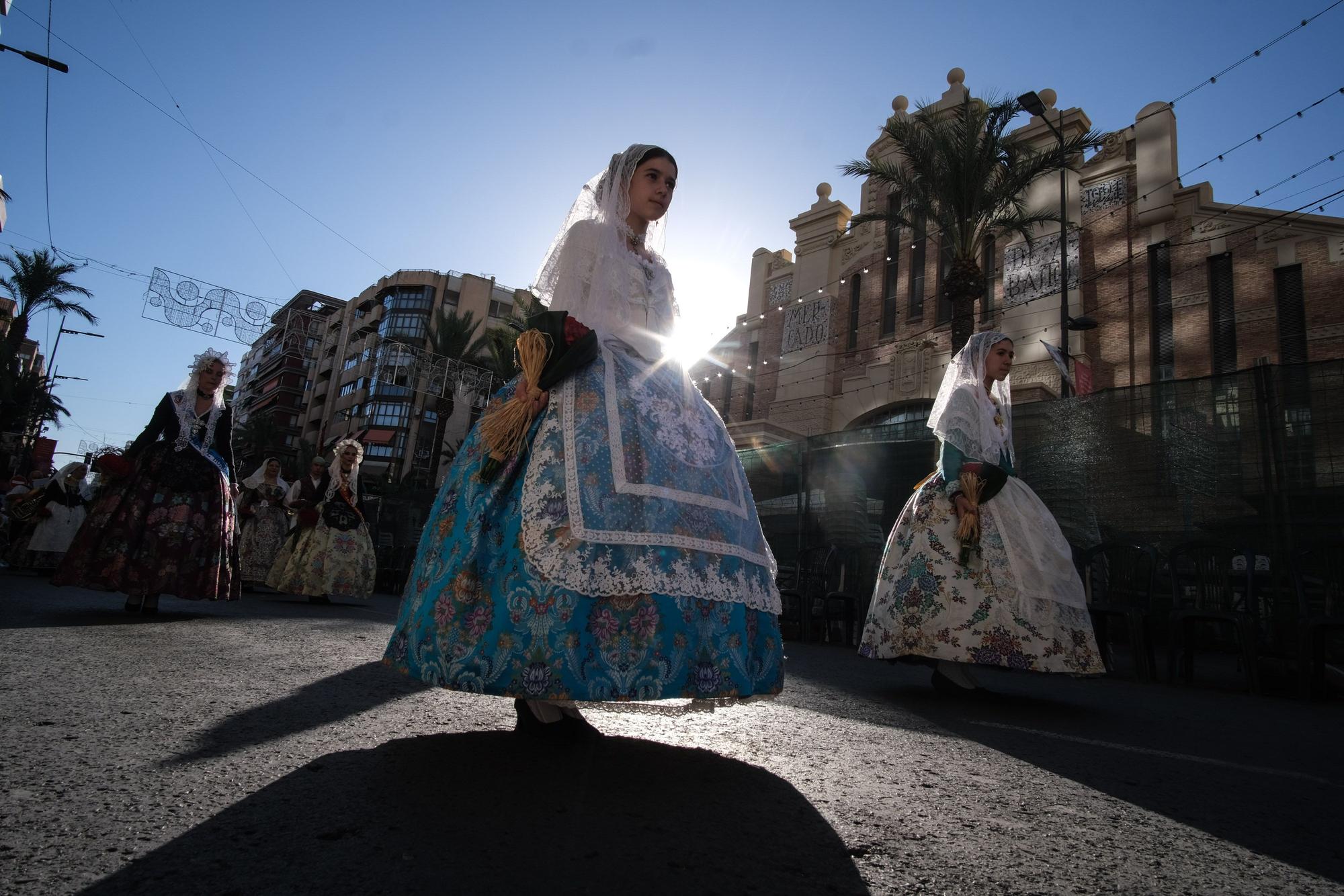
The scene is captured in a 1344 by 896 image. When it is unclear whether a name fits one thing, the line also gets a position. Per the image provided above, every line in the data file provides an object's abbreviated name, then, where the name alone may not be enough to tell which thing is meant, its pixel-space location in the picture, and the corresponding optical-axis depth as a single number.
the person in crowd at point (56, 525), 11.75
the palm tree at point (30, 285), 30.84
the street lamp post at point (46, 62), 8.89
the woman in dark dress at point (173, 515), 5.35
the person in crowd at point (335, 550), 8.61
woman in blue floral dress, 2.07
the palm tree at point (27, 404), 32.28
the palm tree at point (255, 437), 52.78
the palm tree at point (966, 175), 14.76
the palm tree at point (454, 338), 30.48
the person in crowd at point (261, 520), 9.87
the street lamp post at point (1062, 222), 14.16
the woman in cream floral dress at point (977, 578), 4.01
